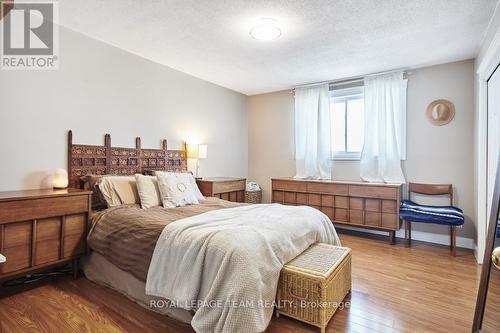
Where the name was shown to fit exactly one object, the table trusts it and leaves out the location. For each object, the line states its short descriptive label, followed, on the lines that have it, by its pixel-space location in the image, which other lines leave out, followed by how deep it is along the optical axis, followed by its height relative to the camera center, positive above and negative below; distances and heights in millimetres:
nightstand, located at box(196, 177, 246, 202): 3963 -354
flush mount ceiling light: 2572 +1384
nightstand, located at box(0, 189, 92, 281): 2043 -547
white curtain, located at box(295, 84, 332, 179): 4504 +588
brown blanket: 2029 -567
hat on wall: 3588 +759
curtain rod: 3859 +1417
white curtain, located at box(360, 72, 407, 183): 3854 +570
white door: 2540 +430
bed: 1570 -629
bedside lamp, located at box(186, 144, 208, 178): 4105 +221
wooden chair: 3566 -321
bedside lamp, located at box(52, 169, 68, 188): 2600 -137
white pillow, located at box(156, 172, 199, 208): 2848 -283
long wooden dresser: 3604 -508
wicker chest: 1719 -827
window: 4309 +777
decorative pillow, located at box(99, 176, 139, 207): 2725 -272
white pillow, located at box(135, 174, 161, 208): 2775 -280
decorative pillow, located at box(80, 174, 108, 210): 2748 -254
